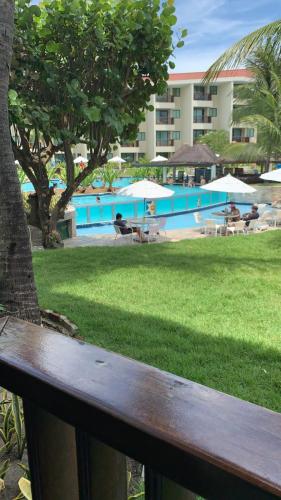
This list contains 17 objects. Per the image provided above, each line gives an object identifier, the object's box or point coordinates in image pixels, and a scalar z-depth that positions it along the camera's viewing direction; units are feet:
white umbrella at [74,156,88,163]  123.65
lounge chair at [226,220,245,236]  53.06
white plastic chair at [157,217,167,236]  53.65
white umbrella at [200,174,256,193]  56.80
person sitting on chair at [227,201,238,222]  58.25
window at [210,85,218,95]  190.49
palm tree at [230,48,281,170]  96.94
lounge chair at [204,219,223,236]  53.93
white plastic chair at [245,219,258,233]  54.25
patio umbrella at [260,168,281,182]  53.47
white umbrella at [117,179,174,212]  52.24
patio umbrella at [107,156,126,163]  142.82
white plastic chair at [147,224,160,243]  49.87
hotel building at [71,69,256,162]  186.80
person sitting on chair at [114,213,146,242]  50.49
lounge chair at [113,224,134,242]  49.74
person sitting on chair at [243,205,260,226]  55.04
